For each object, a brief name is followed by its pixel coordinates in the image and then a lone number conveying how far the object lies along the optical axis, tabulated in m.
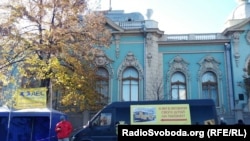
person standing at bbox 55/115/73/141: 12.93
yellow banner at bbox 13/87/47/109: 15.67
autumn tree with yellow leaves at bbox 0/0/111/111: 17.34
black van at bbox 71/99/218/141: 13.39
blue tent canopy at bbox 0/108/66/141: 14.96
